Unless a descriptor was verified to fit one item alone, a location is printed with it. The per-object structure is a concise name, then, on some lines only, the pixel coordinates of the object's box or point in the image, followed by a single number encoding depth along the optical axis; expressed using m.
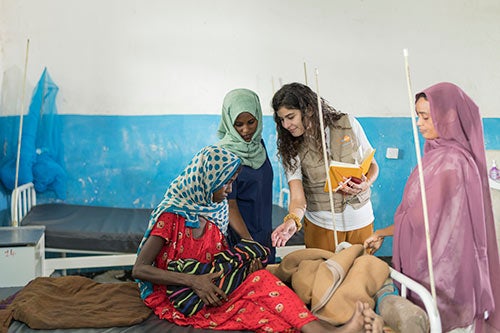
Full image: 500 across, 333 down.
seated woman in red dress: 1.90
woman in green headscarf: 2.55
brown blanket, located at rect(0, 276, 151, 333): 1.95
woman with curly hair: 2.56
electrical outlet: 3.66
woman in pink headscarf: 1.84
